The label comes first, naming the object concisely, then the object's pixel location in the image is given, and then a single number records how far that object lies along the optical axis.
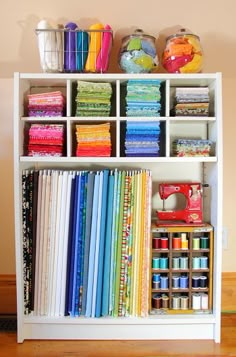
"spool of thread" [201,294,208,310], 1.84
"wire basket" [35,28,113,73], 1.75
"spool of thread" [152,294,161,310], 1.85
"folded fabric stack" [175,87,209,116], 1.77
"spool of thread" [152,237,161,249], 1.83
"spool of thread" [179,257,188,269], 1.84
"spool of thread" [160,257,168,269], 1.84
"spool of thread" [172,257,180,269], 1.84
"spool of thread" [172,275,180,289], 1.85
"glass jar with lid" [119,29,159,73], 1.74
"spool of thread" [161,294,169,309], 1.85
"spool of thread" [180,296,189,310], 1.85
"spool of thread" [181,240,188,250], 1.83
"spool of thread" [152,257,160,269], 1.84
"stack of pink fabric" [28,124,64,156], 1.76
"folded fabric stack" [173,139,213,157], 1.77
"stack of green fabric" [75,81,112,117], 1.74
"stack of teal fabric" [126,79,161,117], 1.74
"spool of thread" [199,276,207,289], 1.84
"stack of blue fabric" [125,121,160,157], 1.75
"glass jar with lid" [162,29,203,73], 1.74
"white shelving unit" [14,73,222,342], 1.73
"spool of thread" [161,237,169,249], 1.83
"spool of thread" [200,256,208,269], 1.83
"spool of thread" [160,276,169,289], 1.84
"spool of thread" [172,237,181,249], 1.83
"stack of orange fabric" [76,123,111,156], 1.76
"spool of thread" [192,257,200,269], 1.84
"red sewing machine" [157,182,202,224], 1.85
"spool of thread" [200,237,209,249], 1.83
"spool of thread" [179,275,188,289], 1.84
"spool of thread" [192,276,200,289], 1.84
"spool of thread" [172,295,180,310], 1.85
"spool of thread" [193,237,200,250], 1.83
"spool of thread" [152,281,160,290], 1.84
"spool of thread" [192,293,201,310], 1.84
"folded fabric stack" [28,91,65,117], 1.76
